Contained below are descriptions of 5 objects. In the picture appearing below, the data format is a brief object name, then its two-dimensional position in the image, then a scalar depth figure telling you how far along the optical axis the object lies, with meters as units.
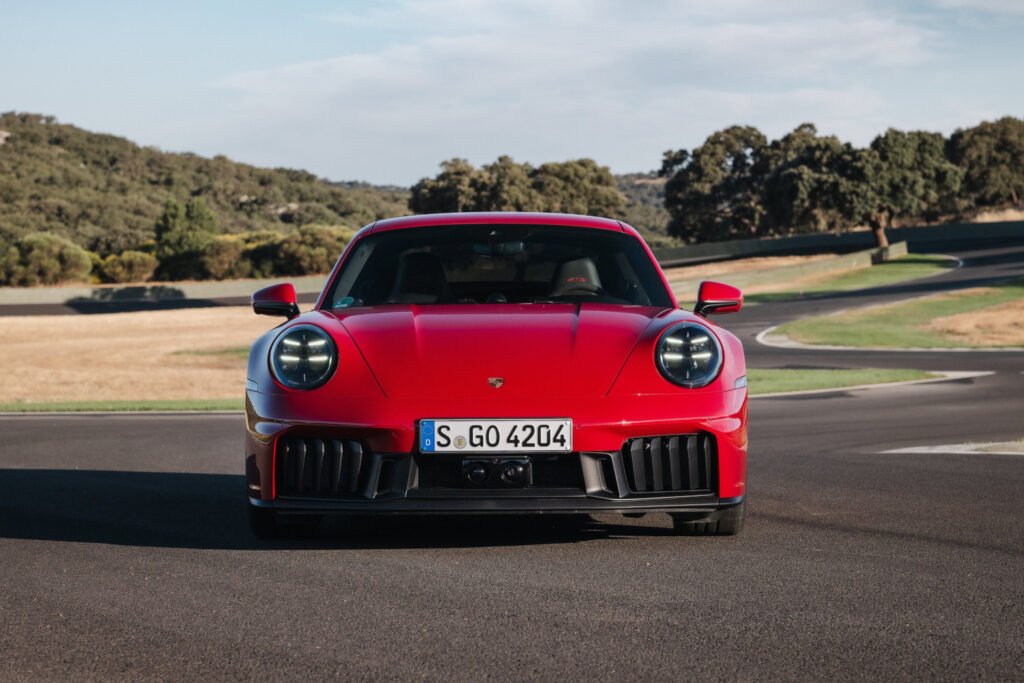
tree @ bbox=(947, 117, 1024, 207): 94.94
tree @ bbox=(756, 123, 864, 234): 73.50
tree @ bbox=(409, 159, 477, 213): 92.25
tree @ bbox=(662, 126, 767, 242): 96.25
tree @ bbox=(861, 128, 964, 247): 74.00
